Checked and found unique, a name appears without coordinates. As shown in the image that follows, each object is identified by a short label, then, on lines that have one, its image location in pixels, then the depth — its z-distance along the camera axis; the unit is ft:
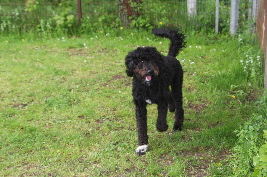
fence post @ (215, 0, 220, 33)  31.81
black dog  13.15
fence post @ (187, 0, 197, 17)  32.54
